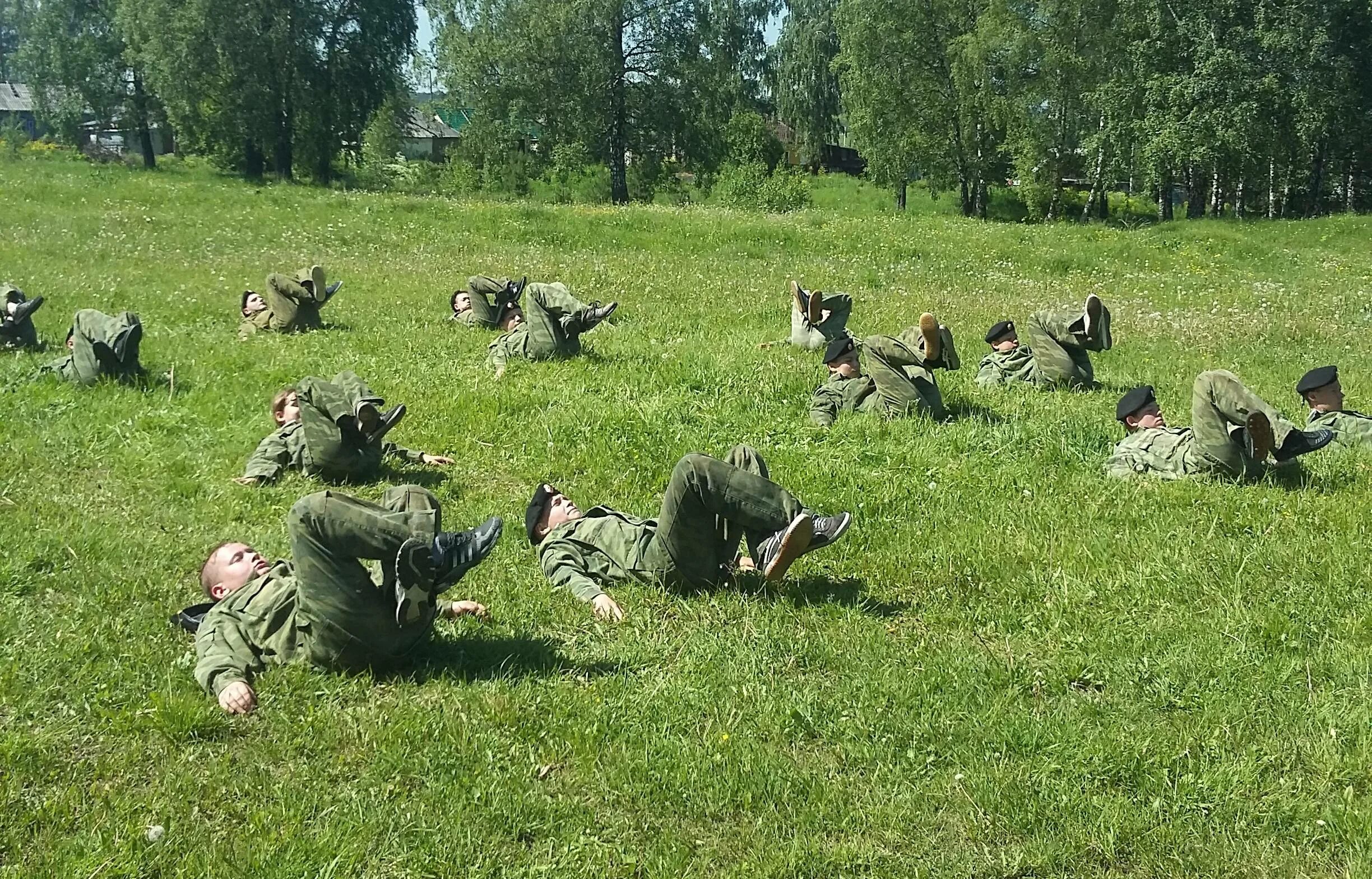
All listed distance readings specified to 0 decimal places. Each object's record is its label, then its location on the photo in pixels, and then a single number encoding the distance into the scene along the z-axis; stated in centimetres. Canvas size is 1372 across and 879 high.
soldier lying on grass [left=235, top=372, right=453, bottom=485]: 887
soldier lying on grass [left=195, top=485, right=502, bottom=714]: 516
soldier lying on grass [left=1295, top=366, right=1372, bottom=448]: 998
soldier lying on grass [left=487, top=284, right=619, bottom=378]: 1341
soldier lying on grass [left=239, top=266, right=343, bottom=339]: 1556
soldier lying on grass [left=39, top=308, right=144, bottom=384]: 1186
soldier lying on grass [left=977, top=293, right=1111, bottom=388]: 1235
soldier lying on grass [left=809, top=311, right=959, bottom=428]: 1100
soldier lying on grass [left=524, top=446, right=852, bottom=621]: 626
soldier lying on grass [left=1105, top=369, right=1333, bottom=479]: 838
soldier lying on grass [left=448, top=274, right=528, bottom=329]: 1605
